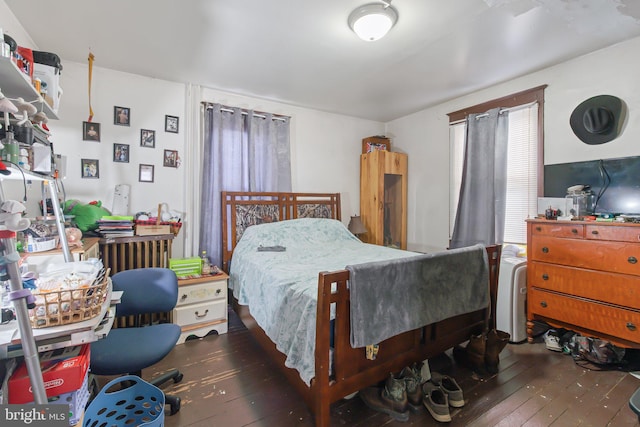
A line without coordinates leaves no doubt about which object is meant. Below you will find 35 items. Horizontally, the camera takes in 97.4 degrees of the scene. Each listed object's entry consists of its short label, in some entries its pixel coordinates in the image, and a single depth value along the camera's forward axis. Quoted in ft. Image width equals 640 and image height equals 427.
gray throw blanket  4.80
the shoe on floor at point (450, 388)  5.40
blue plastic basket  4.13
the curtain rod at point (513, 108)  9.13
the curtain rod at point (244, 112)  10.26
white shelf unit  3.51
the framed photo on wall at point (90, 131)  8.50
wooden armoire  12.84
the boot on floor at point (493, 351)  6.46
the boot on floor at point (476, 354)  6.47
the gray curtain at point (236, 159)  10.22
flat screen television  7.11
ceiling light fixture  5.88
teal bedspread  5.02
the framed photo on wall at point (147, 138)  9.31
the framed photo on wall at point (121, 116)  8.91
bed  4.66
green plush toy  7.69
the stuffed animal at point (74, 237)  6.00
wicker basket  3.15
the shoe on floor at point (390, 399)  5.17
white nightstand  8.15
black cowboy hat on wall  7.48
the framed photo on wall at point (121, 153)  8.93
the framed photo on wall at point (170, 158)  9.71
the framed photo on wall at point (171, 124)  9.68
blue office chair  4.56
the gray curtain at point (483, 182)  9.80
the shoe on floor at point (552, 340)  7.55
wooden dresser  6.35
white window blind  9.24
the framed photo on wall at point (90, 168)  8.50
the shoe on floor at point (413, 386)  5.41
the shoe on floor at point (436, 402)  5.02
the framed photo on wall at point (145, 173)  9.32
